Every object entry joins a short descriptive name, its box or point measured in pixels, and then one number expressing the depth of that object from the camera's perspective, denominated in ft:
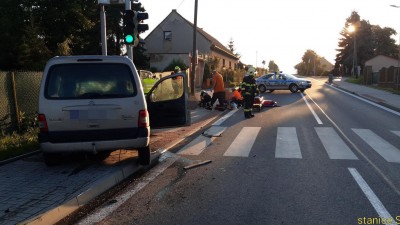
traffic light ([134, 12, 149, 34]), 37.71
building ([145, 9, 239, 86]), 168.76
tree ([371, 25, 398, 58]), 342.64
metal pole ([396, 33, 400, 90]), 103.46
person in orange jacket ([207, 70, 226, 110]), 60.34
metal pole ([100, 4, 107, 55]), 36.99
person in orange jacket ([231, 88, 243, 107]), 65.05
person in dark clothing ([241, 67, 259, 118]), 50.28
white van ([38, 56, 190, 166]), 22.34
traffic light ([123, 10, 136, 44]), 36.81
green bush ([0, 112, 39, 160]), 27.94
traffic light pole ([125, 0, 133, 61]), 37.58
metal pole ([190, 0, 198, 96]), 83.41
